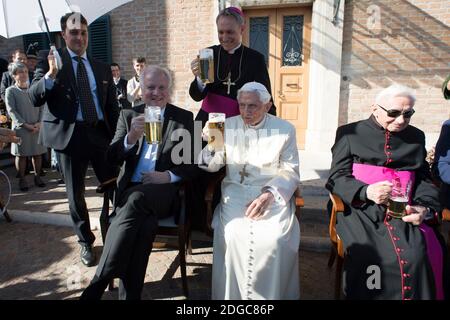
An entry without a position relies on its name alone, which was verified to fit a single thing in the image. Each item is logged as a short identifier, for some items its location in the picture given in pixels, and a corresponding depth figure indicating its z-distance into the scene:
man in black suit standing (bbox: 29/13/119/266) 2.87
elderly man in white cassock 2.23
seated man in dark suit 2.27
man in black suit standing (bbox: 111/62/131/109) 6.22
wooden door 6.31
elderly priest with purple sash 2.12
